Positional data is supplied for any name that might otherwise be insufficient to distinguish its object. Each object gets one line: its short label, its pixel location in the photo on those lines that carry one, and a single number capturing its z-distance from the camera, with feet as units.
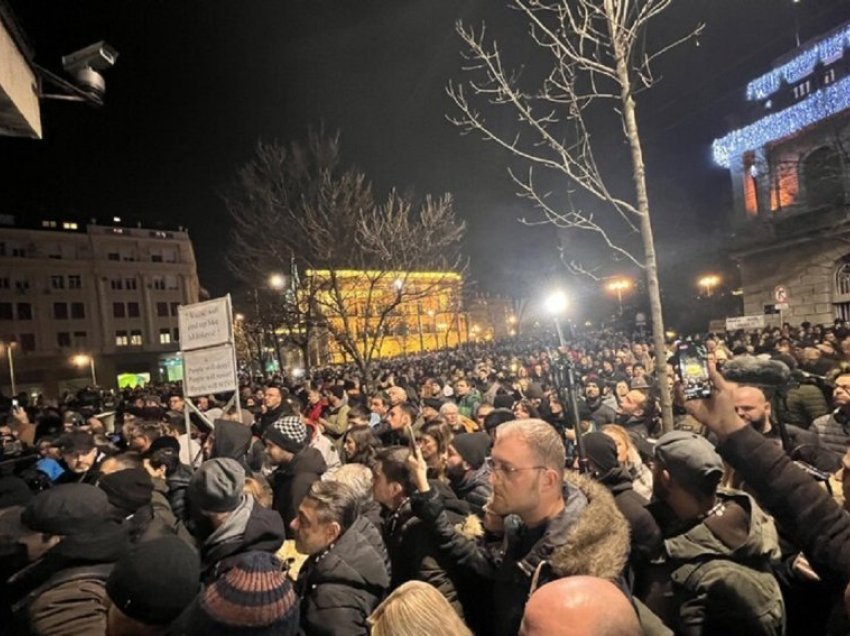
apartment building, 201.67
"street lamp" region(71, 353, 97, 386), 207.92
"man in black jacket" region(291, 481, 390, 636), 9.31
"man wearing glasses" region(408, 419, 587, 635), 8.54
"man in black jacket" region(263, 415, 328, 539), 17.07
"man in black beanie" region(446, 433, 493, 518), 15.23
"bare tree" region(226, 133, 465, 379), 52.80
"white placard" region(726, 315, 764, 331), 62.39
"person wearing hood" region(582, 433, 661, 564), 9.38
